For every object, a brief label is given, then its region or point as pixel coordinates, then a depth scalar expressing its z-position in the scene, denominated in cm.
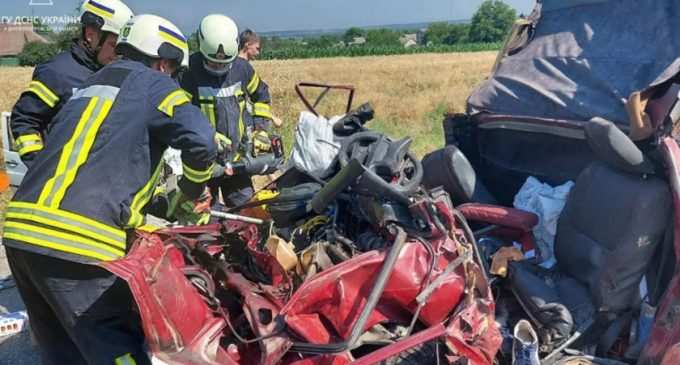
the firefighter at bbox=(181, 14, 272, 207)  470
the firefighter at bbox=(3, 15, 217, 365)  259
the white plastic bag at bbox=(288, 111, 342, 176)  348
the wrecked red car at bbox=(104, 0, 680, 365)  254
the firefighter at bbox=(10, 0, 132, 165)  394
